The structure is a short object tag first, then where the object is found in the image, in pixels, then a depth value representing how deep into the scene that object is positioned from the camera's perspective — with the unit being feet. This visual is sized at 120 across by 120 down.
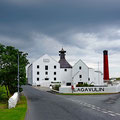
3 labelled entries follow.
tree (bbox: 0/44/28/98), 81.15
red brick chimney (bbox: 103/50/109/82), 196.44
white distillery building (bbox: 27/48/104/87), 215.78
